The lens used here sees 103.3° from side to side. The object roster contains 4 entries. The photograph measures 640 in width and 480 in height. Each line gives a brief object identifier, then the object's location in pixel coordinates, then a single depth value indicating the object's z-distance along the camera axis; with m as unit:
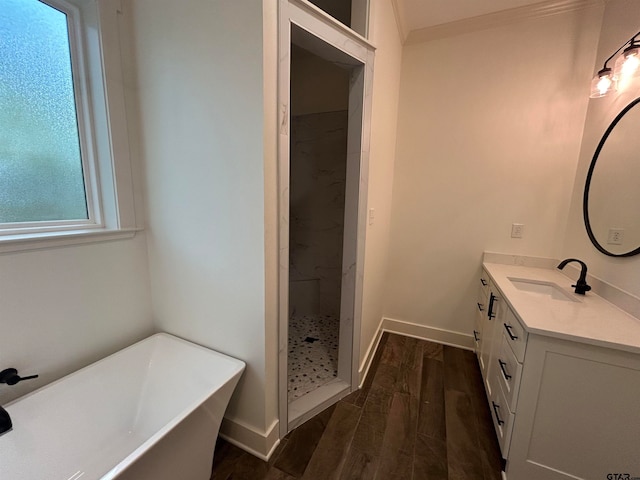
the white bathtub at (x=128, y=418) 0.91
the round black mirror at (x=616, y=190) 1.40
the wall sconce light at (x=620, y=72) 1.39
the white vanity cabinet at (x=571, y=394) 1.05
